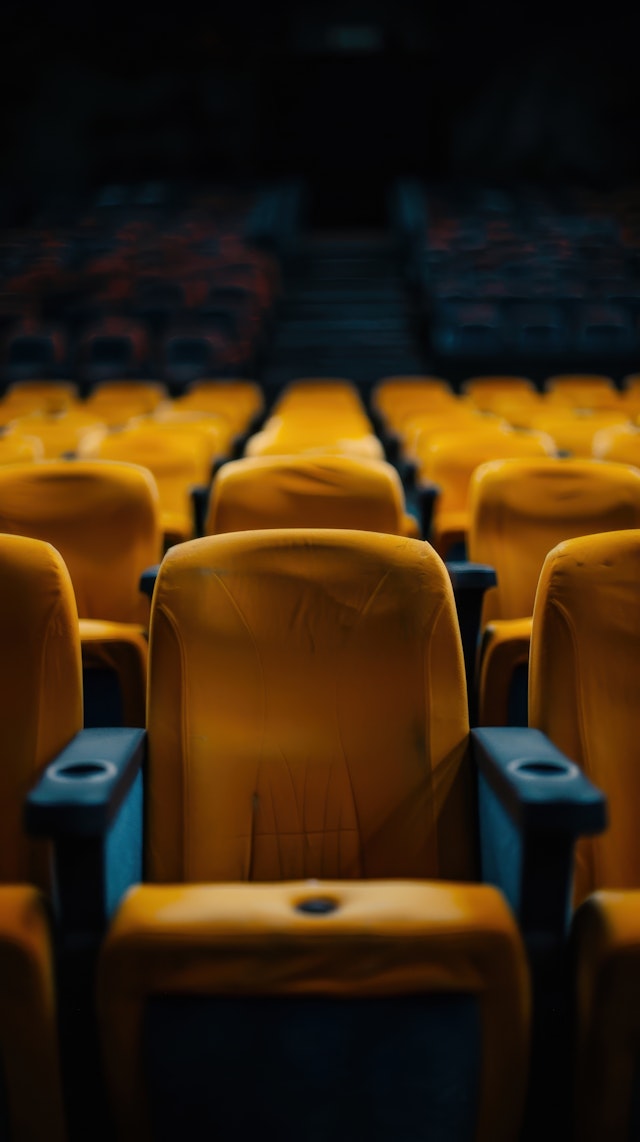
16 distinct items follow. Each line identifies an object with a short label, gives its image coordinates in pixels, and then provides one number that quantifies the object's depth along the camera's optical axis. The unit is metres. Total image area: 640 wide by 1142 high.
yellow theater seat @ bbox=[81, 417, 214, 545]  2.72
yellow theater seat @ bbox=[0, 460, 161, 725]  1.94
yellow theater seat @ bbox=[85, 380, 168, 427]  4.50
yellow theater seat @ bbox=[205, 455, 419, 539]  2.03
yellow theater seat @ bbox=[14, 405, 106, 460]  3.25
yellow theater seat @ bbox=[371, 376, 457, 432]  4.45
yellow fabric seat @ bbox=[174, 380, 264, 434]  4.47
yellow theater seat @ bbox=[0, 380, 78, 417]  4.71
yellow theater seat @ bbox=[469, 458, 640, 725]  1.97
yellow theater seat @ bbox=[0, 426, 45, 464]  2.54
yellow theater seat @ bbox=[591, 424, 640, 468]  2.57
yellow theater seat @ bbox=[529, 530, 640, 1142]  1.08
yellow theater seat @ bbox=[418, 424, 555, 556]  2.74
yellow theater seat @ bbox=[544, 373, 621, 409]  4.58
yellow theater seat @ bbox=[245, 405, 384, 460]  2.74
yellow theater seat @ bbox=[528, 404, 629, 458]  3.33
